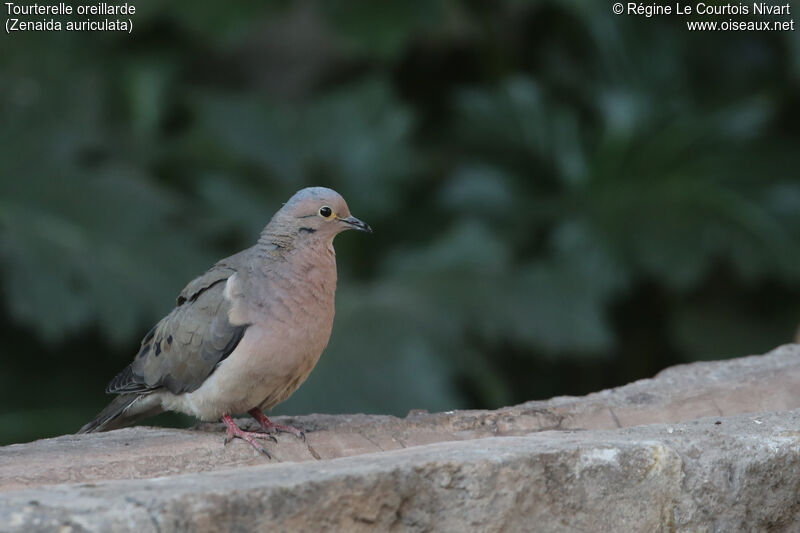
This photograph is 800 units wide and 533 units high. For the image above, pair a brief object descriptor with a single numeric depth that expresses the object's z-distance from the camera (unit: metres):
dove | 6.14
